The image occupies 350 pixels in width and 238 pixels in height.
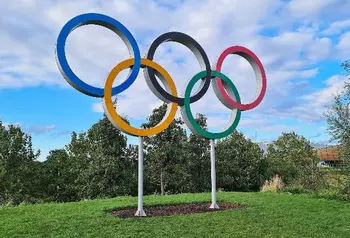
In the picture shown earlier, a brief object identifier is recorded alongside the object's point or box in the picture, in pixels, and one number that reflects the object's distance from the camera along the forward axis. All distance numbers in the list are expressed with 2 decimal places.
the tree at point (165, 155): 17.78
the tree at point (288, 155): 22.30
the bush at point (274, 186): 14.20
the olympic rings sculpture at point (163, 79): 7.76
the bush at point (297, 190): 13.41
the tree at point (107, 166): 16.44
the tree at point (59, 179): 21.09
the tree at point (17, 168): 19.66
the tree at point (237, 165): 20.80
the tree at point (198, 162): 18.98
